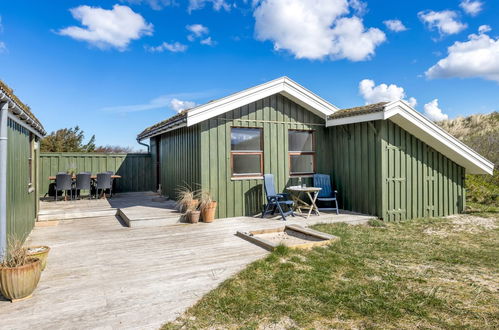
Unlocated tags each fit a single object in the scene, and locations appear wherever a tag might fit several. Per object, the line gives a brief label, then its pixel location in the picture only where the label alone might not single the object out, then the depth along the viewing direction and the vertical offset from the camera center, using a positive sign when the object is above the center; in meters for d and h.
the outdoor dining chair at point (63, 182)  9.69 -0.26
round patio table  7.09 -0.62
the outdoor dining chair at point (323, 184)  7.86 -0.33
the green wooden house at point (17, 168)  3.36 +0.09
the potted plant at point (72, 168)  11.25 +0.21
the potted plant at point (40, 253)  3.42 -0.89
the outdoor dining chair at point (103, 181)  10.15 -0.25
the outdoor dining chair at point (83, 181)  9.89 -0.24
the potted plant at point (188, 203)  6.67 -0.66
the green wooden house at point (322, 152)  6.98 +0.46
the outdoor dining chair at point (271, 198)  6.84 -0.60
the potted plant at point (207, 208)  6.62 -0.77
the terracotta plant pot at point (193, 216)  6.55 -0.93
